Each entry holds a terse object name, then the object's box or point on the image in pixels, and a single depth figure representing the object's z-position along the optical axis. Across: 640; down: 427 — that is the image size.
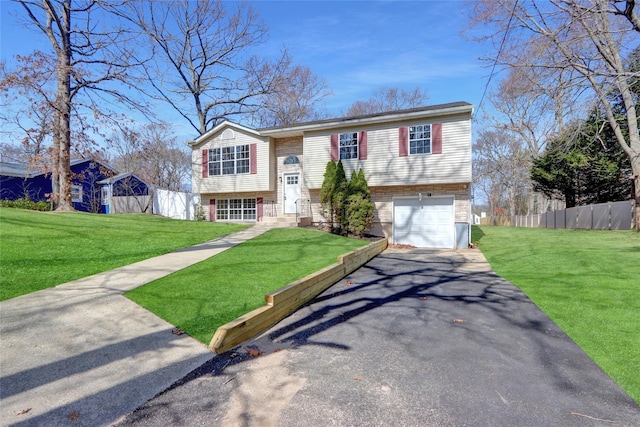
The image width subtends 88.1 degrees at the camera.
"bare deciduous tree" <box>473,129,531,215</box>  32.97
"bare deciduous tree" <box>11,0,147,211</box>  13.33
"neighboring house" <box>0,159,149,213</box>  20.25
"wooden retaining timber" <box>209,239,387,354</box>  3.51
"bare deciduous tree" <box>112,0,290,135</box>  21.66
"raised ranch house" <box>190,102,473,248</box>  13.20
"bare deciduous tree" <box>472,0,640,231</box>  7.09
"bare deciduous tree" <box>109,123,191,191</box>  24.94
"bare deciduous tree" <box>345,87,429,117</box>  30.88
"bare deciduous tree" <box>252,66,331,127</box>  25.02
